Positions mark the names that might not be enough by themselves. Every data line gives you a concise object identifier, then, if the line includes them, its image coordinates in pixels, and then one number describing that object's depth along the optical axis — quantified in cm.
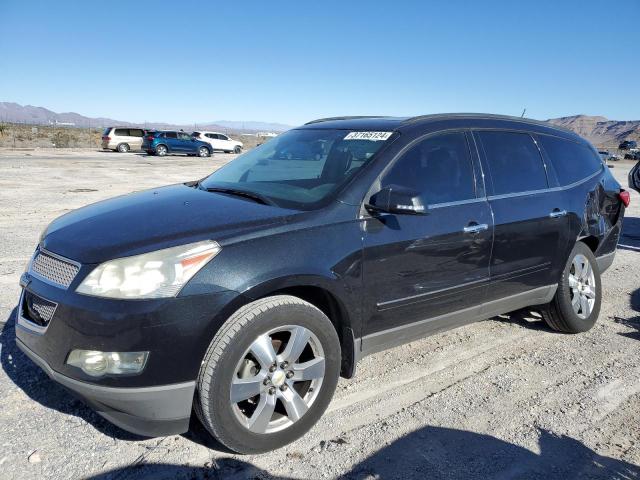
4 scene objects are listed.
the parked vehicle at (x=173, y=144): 3045
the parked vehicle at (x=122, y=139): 3294
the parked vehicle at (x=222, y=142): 3706
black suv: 238
